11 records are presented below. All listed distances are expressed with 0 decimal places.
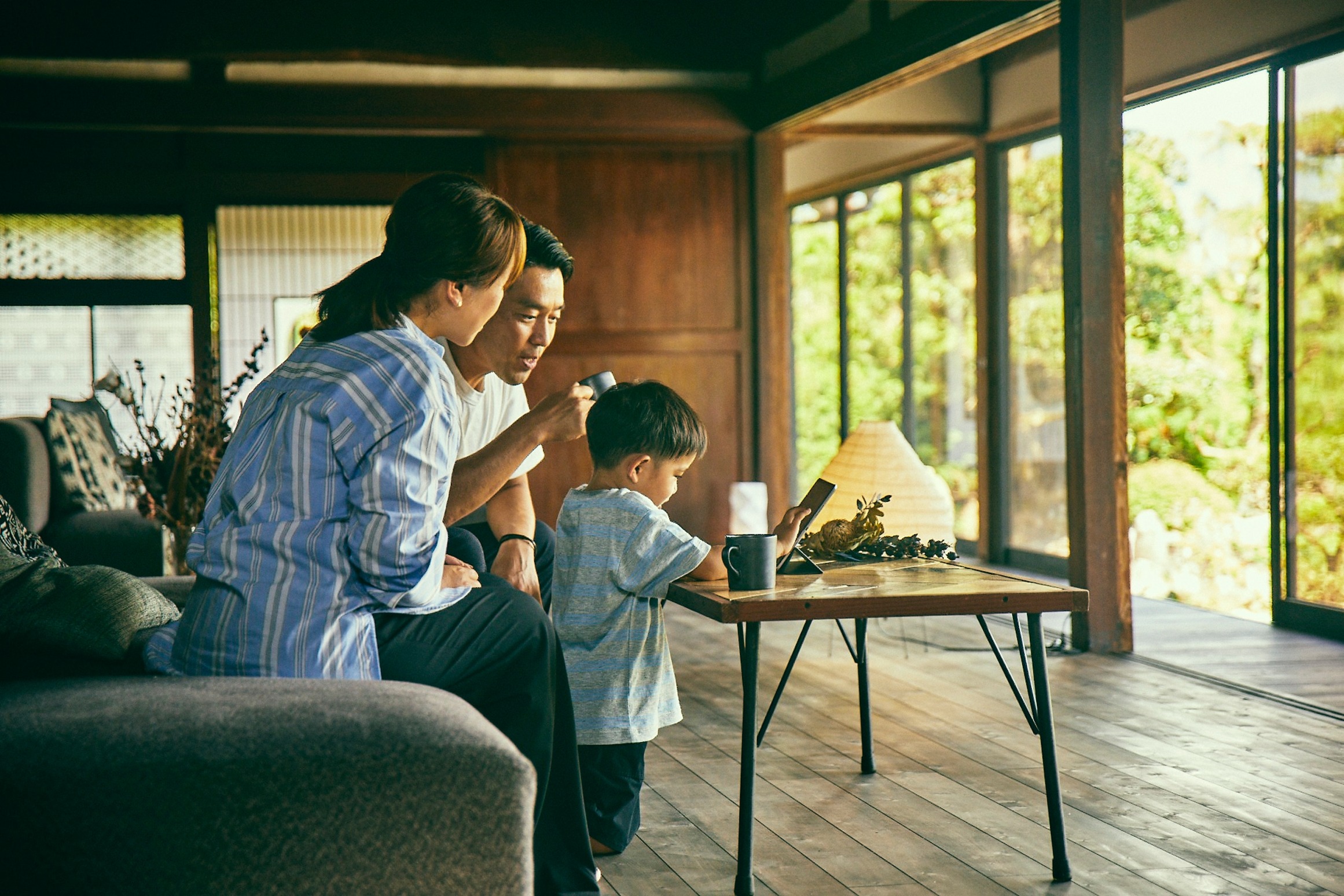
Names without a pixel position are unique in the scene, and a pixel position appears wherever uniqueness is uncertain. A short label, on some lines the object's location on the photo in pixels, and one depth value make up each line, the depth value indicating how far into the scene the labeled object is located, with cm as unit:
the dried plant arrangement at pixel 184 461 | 296
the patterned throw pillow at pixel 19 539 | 184
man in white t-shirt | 215
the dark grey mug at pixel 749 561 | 199
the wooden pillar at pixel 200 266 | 633
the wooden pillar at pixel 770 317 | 610
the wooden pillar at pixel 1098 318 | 397
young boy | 213
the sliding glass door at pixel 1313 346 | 423
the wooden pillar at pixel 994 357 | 622
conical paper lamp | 345
